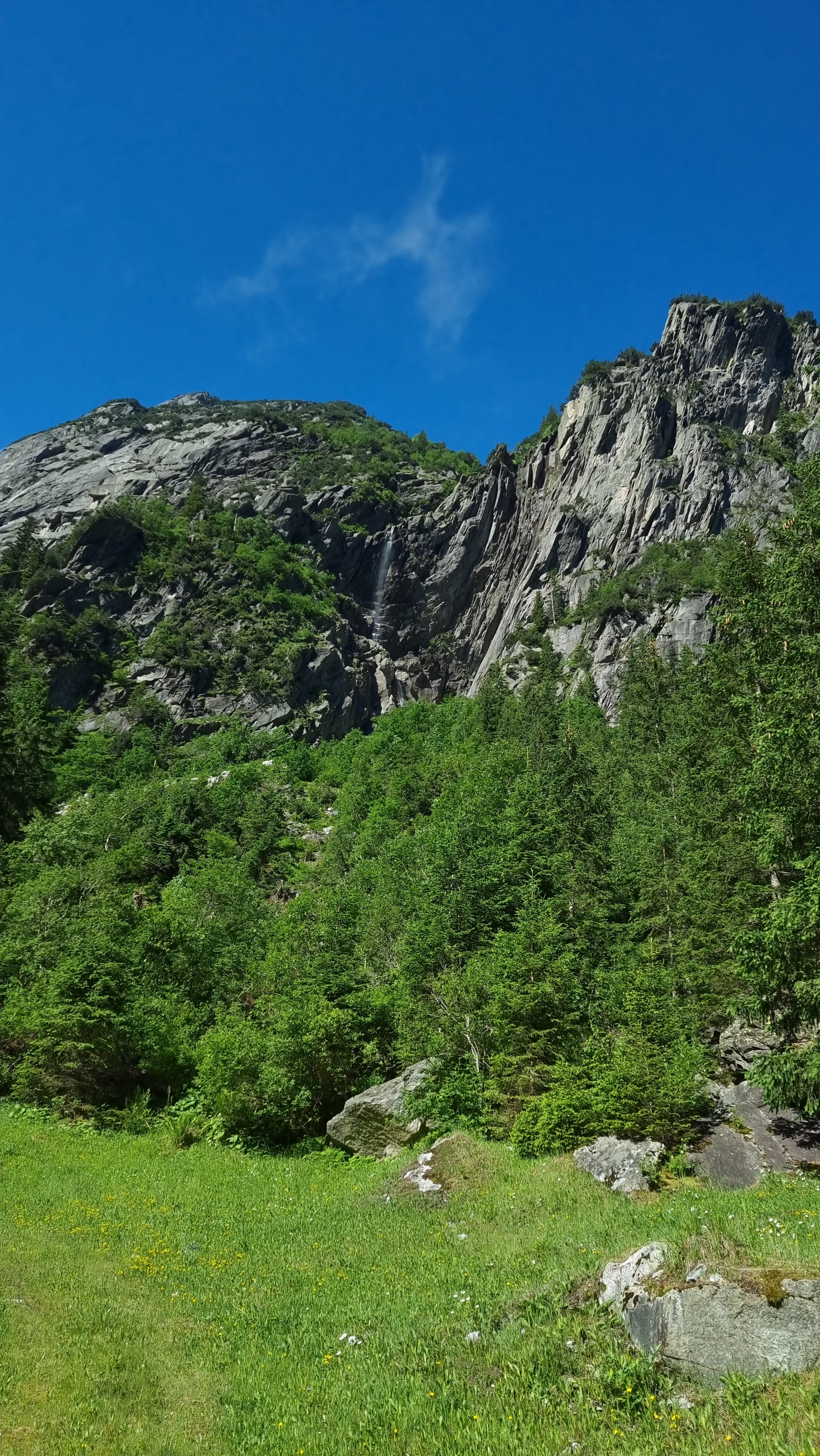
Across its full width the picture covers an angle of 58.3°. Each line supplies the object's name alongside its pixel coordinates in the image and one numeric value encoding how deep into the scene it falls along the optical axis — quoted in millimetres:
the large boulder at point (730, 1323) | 5895
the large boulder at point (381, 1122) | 18016
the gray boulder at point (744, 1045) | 16469
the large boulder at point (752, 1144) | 12328
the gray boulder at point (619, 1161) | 12188
